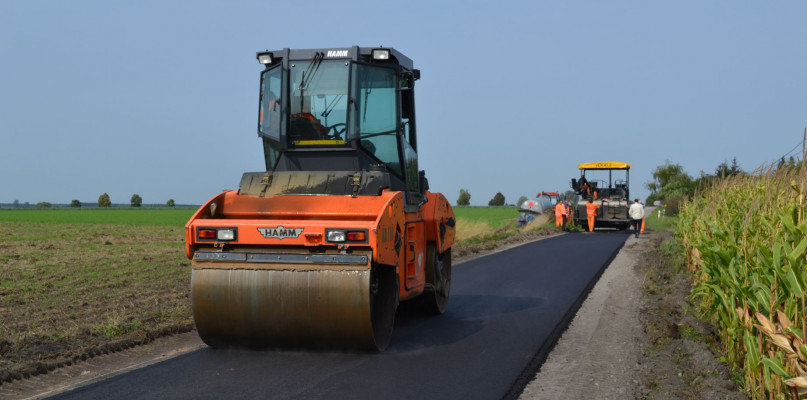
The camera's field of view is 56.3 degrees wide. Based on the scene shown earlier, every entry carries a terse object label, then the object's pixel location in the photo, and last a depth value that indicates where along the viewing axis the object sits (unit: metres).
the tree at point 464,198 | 120.61
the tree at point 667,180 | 67.84
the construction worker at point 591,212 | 30.33
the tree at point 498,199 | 111.62
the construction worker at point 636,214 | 26.56
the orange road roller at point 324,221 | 6.52
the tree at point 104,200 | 116.06
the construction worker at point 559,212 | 32.31
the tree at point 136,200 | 118.81
